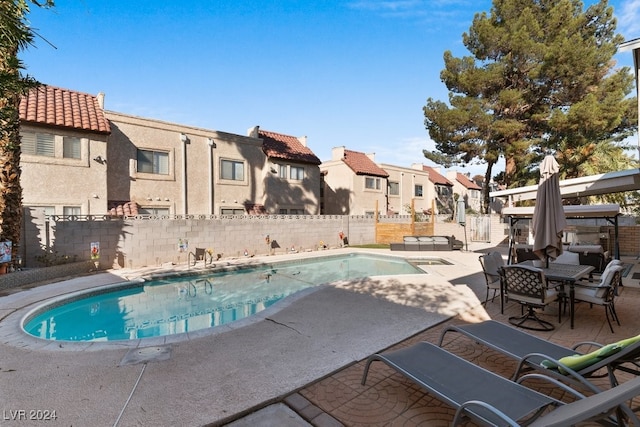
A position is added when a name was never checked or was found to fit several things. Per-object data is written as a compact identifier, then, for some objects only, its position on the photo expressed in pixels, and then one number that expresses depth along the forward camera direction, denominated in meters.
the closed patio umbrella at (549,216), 7.06
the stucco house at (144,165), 15.12
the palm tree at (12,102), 6.58
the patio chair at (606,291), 6.06
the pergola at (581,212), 10.05
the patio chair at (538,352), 3.18
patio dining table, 6.30
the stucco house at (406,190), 34.91
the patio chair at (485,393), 2.15
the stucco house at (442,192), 42.16
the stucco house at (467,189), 48.03
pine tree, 20.45
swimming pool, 7.95
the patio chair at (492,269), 7.94
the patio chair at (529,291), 6.15
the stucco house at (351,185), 30.47
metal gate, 23.39
